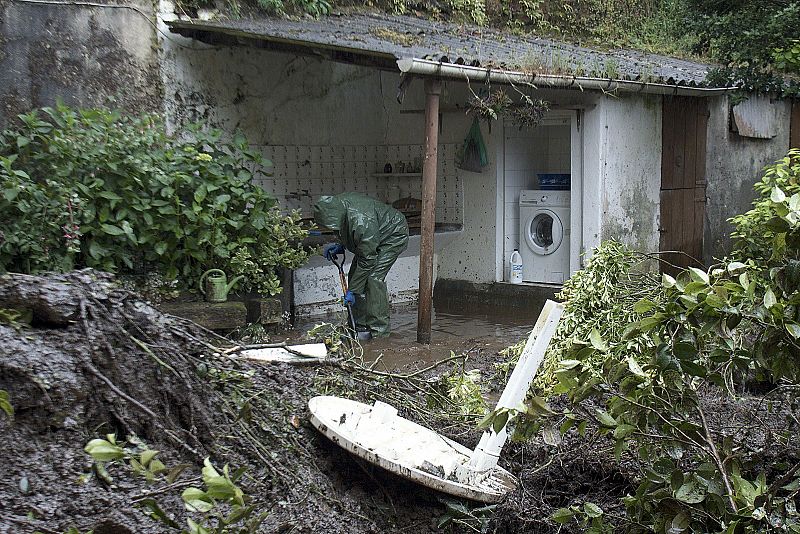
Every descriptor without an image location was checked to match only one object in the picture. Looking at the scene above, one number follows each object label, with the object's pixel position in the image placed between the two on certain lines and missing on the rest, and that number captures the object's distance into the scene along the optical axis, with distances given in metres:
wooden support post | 8.51
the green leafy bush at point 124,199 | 6.98
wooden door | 10.96
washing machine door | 10.72
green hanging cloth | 10.97
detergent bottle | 11.08
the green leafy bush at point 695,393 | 3.14
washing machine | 10.68
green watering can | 7.92
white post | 4.12
